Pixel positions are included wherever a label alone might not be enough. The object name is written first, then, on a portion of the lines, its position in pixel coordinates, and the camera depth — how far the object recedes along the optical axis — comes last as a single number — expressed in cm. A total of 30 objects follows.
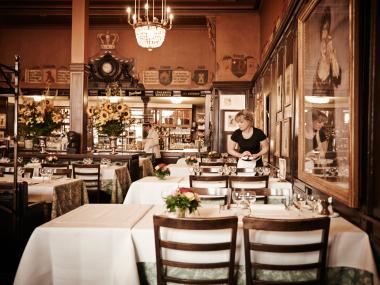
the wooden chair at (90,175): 689
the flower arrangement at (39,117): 813
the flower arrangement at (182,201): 265
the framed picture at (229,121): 1251
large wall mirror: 271
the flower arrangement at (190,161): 729
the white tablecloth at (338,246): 236
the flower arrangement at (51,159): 680
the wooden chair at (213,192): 369
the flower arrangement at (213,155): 913
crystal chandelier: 762
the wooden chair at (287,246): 213
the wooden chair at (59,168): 592
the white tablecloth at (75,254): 247
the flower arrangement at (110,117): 857
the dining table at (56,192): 482
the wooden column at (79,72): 988
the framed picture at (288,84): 537
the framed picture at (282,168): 491
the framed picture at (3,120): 1488
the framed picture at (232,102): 1245
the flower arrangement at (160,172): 555
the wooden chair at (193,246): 215
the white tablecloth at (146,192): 521
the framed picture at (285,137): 559
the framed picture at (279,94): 645
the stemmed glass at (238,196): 299
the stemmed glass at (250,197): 300
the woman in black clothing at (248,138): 588
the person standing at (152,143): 1252
